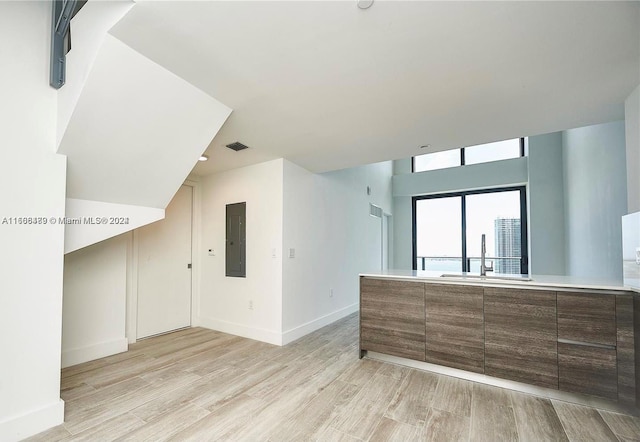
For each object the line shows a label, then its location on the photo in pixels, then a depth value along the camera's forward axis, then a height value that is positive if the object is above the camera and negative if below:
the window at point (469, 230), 5.94 -0.02
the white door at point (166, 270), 3.79 -0.57
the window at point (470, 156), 5.97 +1.64
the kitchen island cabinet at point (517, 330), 2.07 -0.85
